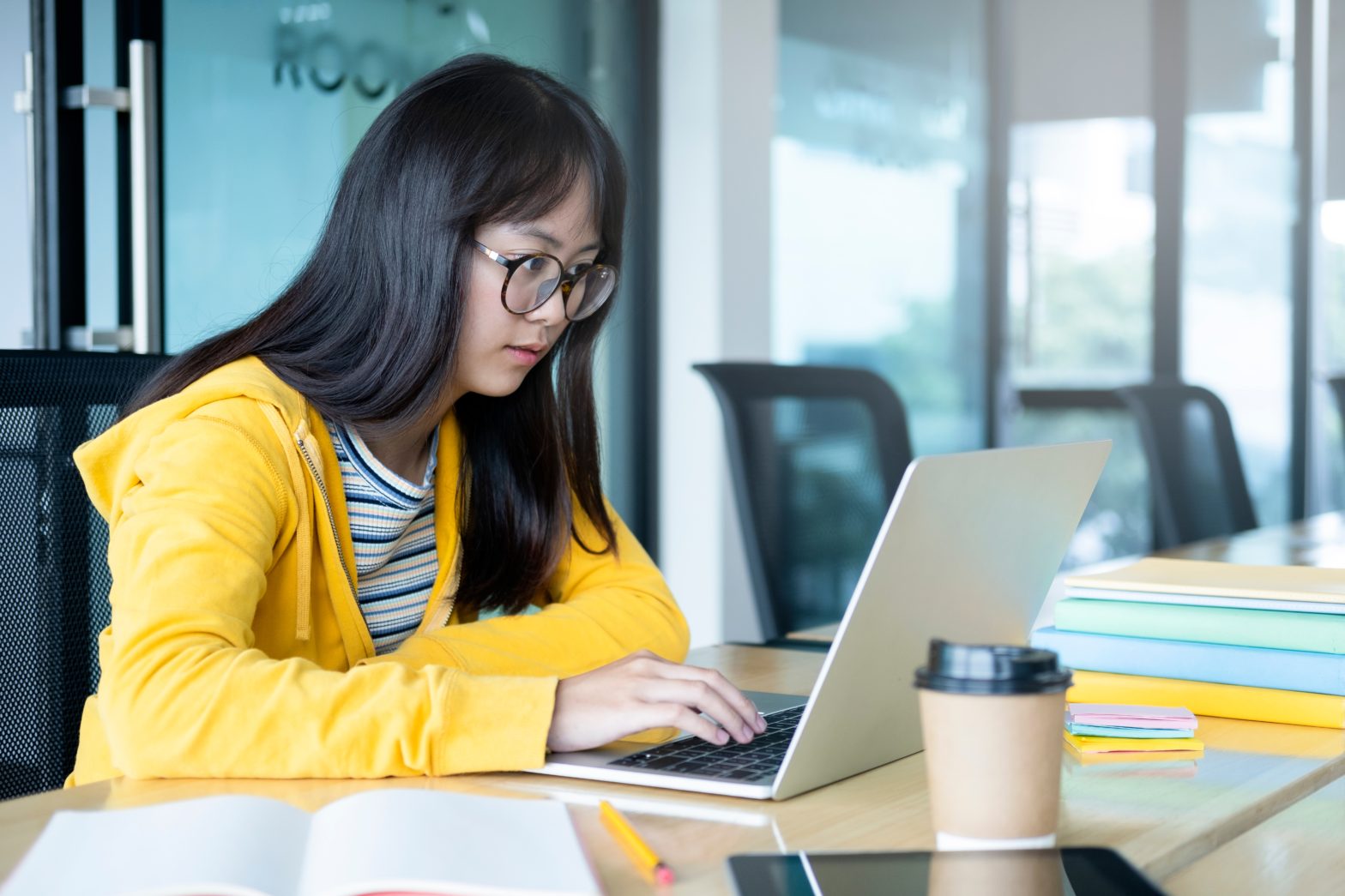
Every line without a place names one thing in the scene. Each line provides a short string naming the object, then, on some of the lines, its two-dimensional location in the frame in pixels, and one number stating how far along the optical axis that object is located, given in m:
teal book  1.00
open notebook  0.59
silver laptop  0.75
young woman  0.85
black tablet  0.61
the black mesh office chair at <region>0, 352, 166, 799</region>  1.14
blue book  1.00
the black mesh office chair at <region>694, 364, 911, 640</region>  1.77
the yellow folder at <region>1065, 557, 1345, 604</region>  1.02
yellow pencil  0.66
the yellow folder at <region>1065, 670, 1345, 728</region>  1.00
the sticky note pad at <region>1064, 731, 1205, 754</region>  0.91
